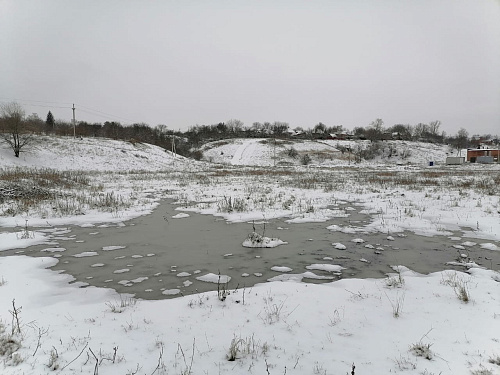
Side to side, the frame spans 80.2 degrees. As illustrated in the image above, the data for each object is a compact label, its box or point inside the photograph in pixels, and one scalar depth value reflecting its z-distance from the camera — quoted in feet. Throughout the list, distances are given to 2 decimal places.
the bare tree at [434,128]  424.46
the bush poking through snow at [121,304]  13.39
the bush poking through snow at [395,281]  15.92
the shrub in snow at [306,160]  229.45
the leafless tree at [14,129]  110.66
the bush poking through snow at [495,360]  9.65
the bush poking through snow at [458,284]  14.10
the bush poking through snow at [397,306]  12.91
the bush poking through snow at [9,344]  10.00
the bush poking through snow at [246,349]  10.19
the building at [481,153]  241.14
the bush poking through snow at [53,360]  9.61
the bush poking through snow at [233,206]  37.86
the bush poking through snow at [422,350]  10.06
